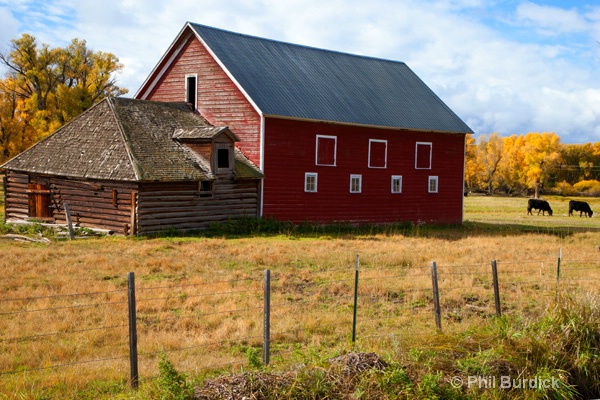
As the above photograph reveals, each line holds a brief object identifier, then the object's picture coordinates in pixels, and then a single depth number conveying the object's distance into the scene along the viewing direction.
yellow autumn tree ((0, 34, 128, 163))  51.75
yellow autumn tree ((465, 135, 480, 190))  110.55
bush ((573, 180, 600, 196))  99.19
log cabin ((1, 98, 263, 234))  26.44
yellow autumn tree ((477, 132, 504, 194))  108.25
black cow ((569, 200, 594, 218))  52.02
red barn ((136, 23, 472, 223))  31.11
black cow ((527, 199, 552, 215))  52.00
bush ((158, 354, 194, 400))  7.15
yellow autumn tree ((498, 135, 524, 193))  103.25
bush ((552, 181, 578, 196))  98.19
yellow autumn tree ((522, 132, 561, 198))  97.96
